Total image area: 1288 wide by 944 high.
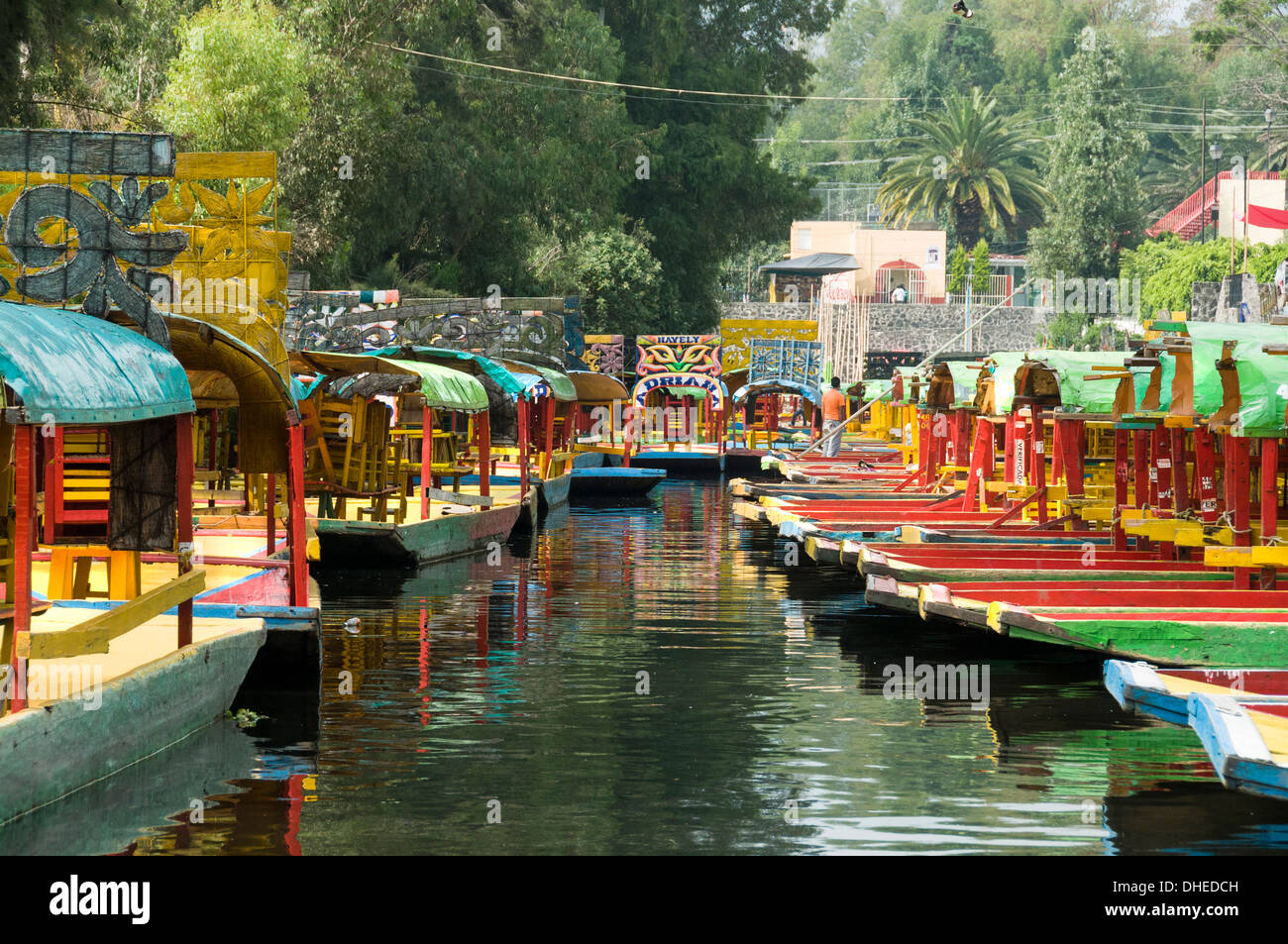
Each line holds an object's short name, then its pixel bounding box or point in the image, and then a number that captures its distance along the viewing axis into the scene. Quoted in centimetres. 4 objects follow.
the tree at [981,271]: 7225
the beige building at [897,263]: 7494
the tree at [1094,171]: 6619
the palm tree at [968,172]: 7756
